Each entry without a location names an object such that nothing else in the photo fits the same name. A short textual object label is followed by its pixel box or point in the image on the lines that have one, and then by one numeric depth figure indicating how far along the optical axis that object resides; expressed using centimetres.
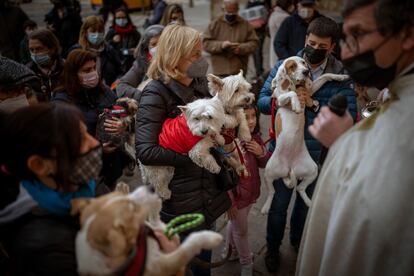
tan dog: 133
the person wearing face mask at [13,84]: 263
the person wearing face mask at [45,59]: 379
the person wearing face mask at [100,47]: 481
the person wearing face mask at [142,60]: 395
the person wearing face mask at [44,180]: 137
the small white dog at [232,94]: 254
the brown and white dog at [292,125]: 264
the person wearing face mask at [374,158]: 145
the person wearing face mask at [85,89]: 323
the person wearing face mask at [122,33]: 578
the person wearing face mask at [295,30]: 512
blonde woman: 236
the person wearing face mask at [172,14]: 580
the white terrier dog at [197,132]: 222
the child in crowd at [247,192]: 293
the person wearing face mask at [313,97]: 281
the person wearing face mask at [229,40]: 572
